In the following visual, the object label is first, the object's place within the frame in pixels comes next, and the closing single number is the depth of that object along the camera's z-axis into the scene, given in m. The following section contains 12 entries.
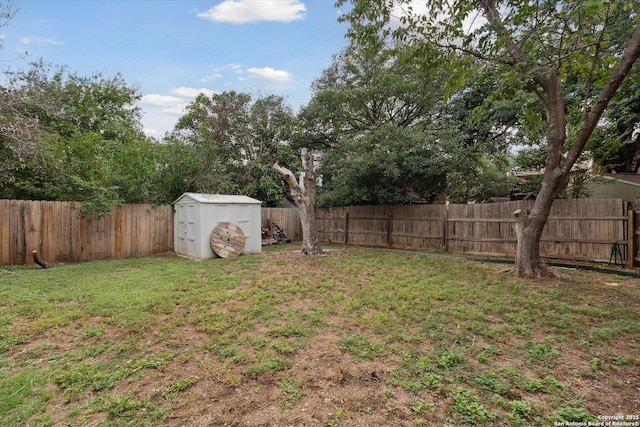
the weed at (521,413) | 1.84
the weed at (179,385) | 2.19
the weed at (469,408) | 1.87
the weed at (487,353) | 2.62
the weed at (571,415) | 1.86
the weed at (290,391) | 2.05
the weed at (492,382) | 2.16
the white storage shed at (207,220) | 8.05
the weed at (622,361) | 2.55
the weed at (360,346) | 2.72
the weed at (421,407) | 1.94
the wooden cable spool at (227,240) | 8.12
